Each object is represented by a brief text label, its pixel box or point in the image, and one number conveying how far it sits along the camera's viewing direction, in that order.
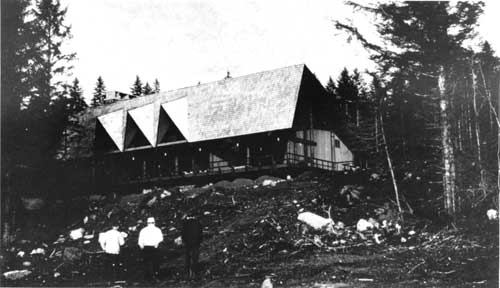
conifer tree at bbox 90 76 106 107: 66.06
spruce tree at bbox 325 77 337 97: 56.49
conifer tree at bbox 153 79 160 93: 65.80
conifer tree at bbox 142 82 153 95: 67.09
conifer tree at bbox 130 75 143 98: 66.41
